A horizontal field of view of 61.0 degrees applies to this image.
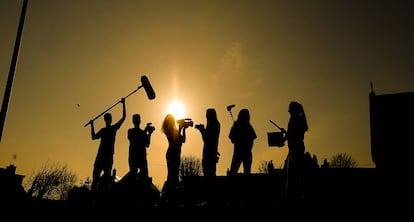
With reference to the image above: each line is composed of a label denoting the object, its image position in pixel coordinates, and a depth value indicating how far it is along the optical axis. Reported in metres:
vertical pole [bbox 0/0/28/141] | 8.40
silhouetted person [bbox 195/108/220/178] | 8.83
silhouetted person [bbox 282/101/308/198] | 7.59
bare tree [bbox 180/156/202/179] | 57.24
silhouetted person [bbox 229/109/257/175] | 8.93
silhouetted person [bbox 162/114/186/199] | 9.21
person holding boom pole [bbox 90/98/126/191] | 9.52
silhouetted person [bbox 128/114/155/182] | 9.51
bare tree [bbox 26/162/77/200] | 55.45
